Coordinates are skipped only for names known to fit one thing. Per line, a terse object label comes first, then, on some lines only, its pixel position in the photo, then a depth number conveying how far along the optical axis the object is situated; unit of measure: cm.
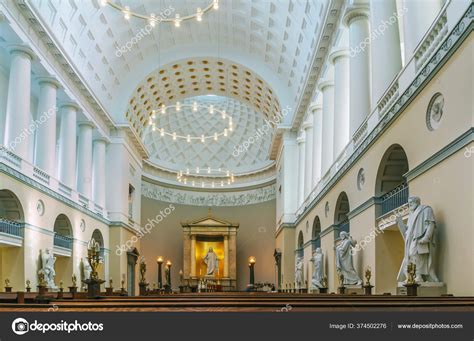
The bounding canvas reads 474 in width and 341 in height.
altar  3675
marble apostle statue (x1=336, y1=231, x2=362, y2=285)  1535
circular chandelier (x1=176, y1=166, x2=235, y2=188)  4156
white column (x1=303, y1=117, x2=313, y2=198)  2719
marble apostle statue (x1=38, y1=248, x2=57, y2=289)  1930
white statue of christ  3731
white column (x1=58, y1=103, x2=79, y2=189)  2434
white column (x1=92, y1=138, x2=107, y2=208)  2944
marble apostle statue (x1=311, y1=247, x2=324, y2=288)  1956
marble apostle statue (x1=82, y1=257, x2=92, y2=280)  2444
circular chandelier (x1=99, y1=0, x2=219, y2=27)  1885
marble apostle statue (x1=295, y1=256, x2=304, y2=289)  2575
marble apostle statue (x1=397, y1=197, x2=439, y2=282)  957
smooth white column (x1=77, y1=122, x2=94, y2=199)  2708
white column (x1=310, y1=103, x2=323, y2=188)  2469
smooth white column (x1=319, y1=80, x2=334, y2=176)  2166
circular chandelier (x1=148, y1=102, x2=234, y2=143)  3706
